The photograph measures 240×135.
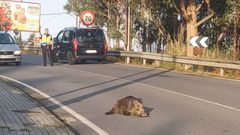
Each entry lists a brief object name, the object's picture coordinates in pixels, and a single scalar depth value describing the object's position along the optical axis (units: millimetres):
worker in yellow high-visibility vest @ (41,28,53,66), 28094
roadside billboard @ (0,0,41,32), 73938
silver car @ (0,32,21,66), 26422
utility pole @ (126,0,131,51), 34978
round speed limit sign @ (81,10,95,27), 33875
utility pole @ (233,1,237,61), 25611
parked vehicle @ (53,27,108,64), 29062
